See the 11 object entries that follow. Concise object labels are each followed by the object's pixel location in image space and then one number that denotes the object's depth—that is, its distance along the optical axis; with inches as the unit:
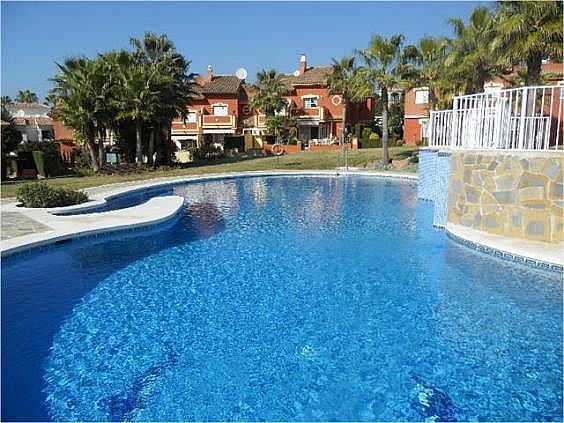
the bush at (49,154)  1215.6
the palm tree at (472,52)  990.4
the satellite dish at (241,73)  2399.1
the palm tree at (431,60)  1107.9
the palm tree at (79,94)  1143.0
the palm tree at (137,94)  1169.4
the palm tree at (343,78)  1974.8
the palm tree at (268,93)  2004.2
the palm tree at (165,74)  1261.1
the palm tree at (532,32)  694.5
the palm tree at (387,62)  1108.5
